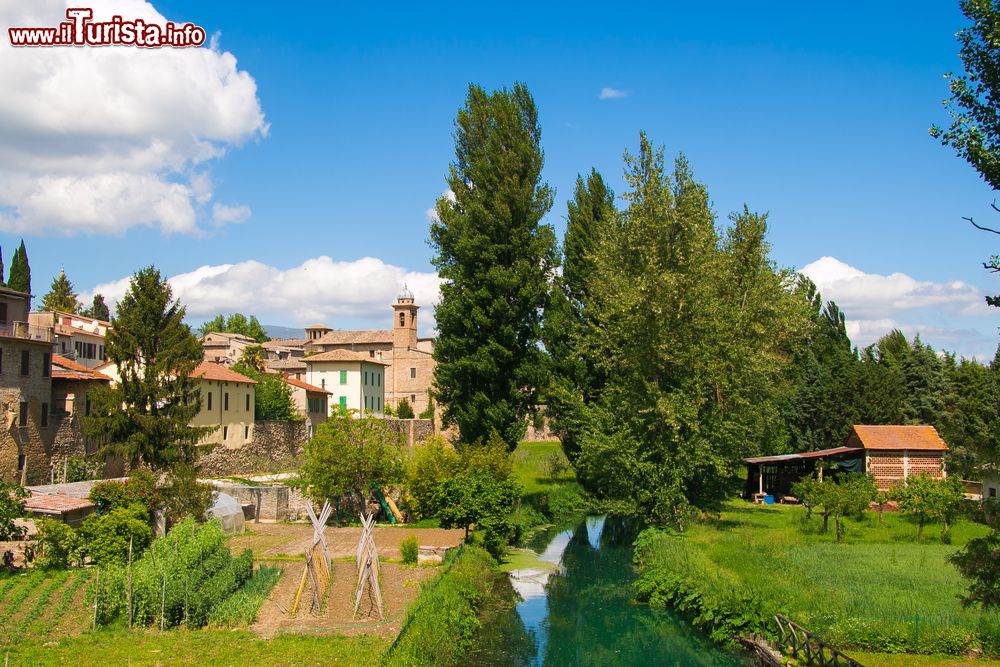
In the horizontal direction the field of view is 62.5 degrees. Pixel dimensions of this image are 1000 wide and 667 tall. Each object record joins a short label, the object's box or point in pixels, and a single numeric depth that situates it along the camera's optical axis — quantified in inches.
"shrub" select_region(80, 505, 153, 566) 856.3
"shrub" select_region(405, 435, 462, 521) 1279.5
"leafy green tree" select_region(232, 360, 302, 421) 2018.9
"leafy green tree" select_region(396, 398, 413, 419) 2647.6
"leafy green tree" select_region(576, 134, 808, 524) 1192.2
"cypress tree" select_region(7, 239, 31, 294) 2551.7
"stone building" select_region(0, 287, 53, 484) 1232.2
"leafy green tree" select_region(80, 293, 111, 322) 3385.8
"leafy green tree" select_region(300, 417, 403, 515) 1246.3
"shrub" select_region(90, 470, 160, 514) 944.9
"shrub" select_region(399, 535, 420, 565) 945.5
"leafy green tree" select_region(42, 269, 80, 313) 3181.6
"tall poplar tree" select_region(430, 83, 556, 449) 1453.0
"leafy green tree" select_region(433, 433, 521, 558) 1144.2
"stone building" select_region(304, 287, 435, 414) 3070.9
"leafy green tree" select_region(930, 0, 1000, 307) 505.7
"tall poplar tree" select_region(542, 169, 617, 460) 1496.1
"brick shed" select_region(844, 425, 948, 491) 1653.5
